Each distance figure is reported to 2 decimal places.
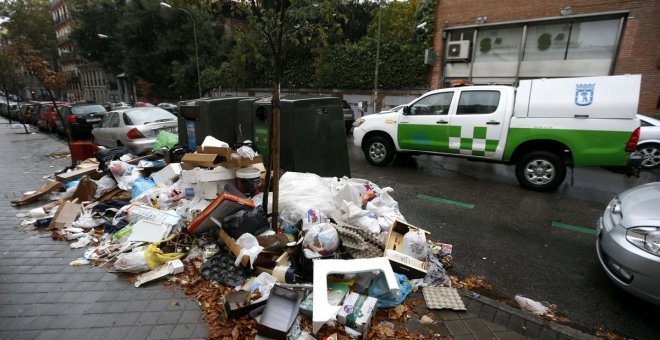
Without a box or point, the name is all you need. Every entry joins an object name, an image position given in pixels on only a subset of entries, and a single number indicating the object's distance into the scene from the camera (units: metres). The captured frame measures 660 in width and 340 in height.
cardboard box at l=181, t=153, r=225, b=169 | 4.25
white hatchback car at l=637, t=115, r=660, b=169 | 7.91
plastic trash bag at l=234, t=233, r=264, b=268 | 3.04
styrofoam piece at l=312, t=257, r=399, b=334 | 2.32
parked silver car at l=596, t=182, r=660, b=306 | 2.54
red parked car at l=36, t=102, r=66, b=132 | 15.62
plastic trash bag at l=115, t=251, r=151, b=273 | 3.14
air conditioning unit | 15.53
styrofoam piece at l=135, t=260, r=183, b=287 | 3.01
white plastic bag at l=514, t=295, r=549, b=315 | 2.76
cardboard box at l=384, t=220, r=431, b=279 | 2.98
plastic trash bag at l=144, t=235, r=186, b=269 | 3.20
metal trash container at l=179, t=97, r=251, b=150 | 5.84
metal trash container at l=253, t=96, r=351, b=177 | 4.79
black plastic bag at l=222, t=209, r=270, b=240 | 3.37
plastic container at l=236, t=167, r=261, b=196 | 4.18
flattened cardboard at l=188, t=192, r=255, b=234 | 3.40
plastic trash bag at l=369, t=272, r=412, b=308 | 2.68
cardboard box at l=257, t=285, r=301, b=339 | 2.24
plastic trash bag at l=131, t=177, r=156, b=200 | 4.87
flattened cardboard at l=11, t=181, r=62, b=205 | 5.13
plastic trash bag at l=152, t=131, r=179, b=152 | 7.14
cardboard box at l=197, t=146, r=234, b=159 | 4.31
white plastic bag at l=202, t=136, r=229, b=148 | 4.54
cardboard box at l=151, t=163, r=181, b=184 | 5.06
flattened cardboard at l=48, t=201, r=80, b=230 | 4.14
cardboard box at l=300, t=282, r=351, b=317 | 2.49
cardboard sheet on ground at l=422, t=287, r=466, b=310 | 2.68
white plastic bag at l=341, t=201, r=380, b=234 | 3.50
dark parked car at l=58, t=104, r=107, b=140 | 12.79
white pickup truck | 5.39
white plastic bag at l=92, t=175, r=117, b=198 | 5.25
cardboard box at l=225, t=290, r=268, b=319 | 2.44
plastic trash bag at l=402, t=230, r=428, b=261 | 3.22
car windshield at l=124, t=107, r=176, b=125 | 8.45
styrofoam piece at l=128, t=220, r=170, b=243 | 3.53
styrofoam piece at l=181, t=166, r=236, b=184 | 3.99
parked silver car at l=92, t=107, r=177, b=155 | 8.05
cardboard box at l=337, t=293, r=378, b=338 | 2.35
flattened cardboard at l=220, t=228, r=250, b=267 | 3.05
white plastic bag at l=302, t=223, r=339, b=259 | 3.00
